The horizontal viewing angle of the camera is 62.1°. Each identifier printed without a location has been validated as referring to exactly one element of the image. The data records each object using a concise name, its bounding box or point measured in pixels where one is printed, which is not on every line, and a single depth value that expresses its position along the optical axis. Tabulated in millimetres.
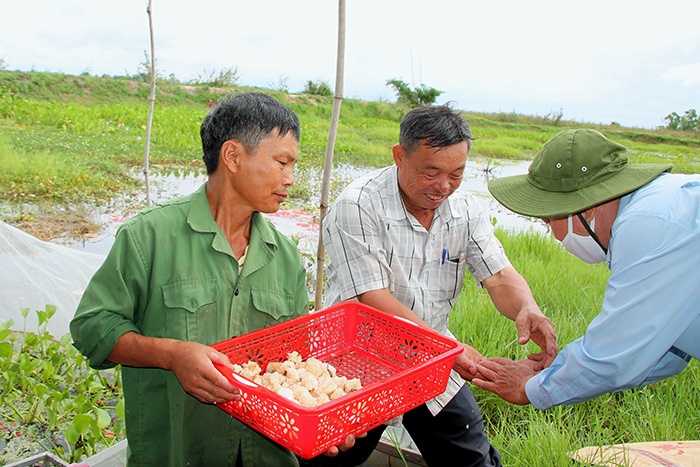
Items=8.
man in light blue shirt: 1545
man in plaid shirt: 2043
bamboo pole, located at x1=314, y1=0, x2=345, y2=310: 2359
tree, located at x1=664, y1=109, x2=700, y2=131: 26156
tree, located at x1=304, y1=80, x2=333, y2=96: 21859
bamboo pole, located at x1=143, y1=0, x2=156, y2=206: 2898
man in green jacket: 1473
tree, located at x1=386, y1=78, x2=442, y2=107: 21328
